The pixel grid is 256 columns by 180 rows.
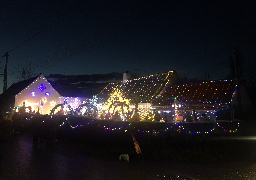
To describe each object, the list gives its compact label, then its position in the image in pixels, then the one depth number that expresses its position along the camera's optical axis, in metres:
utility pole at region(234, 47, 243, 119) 15.94
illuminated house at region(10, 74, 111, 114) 28.89
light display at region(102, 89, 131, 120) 16.05
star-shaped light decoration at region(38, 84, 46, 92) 30.45
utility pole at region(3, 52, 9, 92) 29.38
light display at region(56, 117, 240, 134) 11.19
